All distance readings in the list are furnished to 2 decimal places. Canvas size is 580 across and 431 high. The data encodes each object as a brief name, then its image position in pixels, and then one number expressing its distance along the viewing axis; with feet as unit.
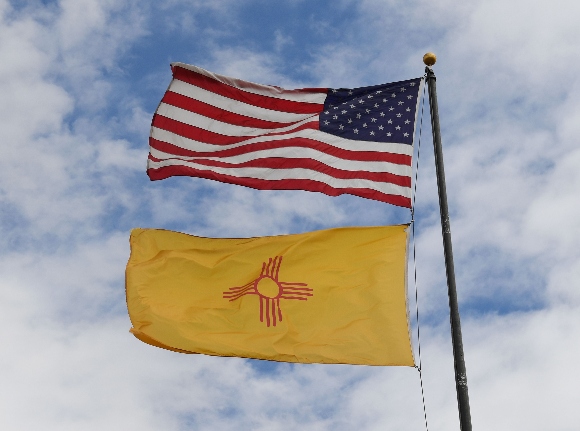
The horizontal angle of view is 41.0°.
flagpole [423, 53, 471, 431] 31.04
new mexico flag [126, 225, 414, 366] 37.04
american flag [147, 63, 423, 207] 40.57
